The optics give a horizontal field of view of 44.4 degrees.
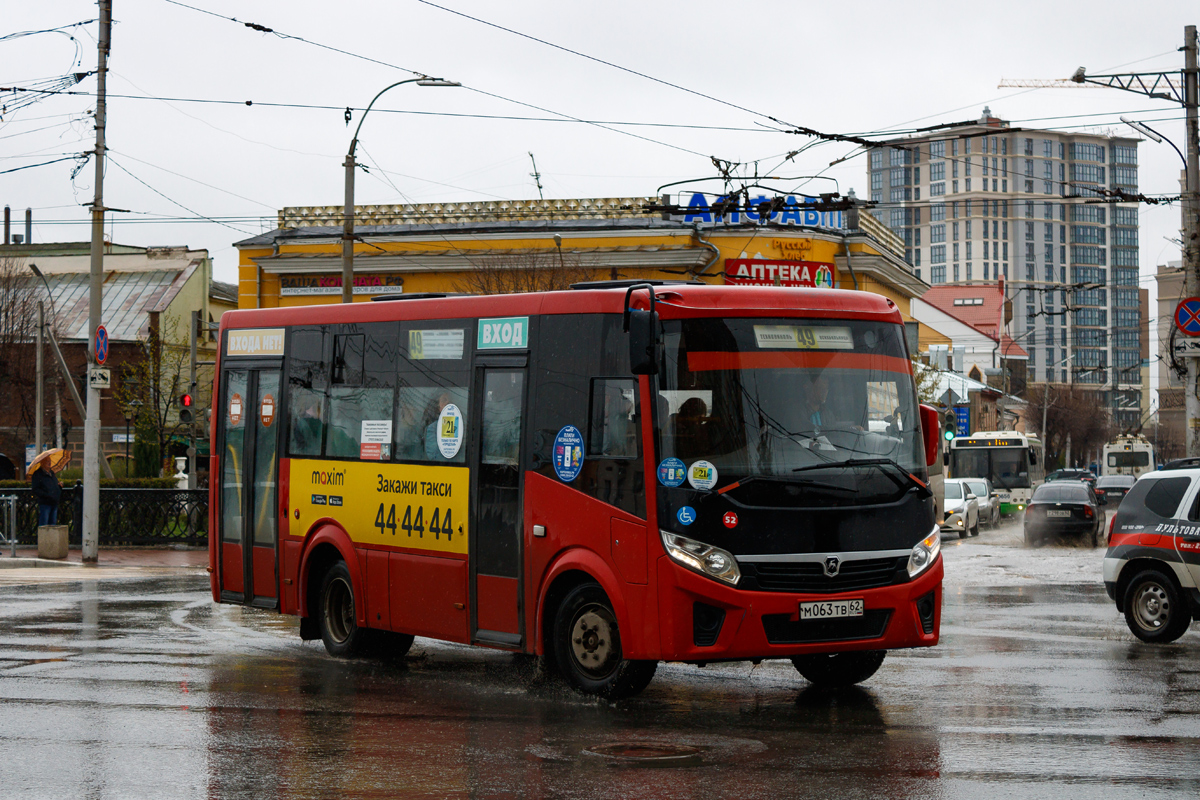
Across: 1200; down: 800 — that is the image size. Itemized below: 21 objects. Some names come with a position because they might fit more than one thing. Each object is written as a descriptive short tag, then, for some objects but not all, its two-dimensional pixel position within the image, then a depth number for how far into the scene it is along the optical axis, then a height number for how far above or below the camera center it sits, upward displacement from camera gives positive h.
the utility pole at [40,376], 45.09 +2.45
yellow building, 46.41 +6.83
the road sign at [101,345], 25.58 +1.92
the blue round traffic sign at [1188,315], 22.98 +2.27
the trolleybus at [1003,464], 56.44 -0.17
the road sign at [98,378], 25.36 +1.34
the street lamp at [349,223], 24.94 +4.11
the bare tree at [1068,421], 116.81 +3.20
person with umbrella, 26.75 -0.55
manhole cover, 7.99 -1.65
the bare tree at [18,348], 53.94 +3.94
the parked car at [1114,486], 57.24 -1.01
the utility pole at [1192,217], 24.41 +4.06
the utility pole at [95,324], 25.67 +2.31
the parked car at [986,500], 44.03 -1.27
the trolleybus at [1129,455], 71.62 +0.25
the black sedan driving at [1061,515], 33.66 -1.26
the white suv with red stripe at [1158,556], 13.93 -0.93
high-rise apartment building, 164.62 +12.00
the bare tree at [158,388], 49.94 +2.47
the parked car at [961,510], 37.91 -1.33
